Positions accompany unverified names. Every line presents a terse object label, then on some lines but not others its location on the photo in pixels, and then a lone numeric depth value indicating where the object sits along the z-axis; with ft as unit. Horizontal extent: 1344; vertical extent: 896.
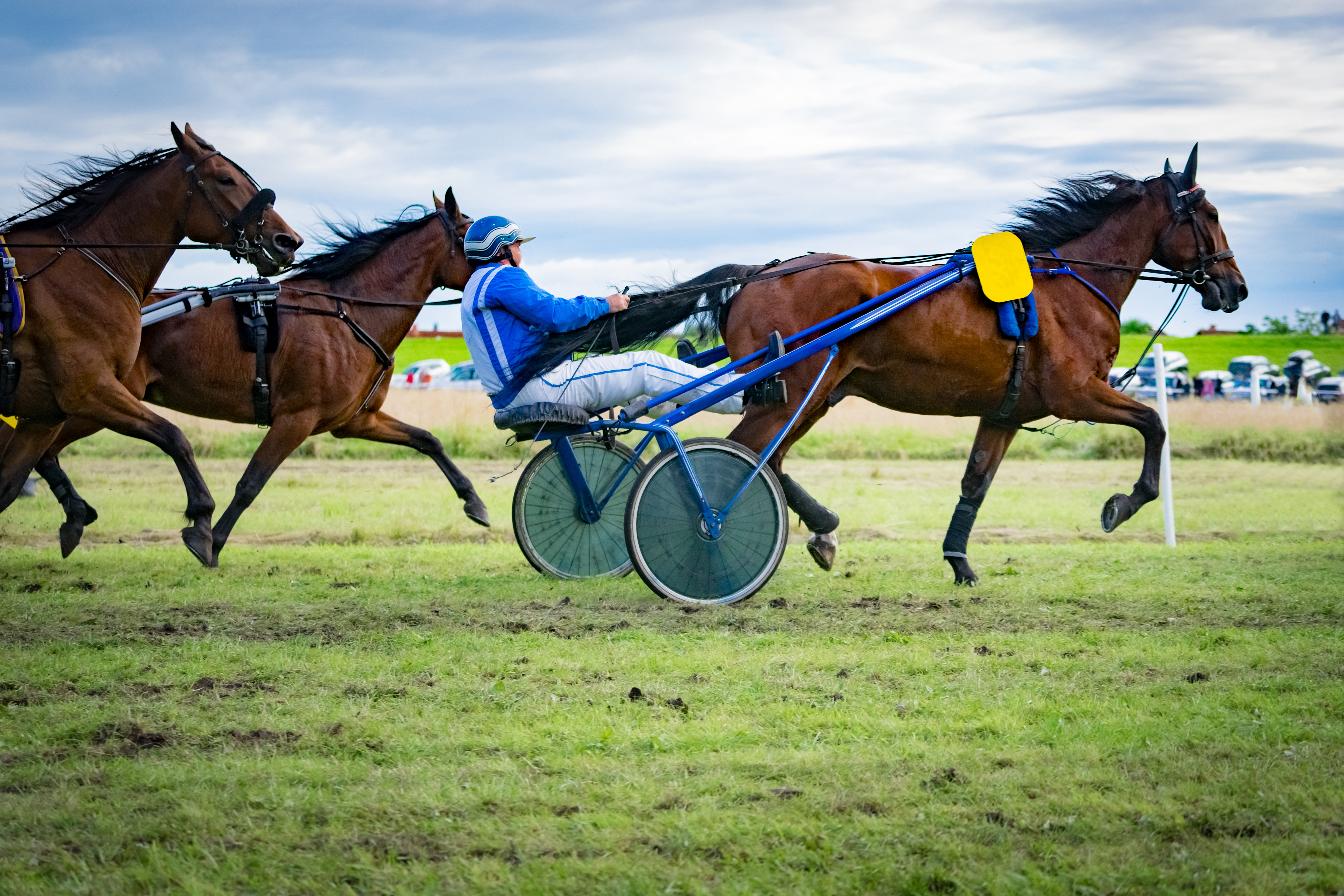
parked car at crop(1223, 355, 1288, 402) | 218.79
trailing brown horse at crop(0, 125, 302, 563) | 46.09
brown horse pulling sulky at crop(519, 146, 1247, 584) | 48.24
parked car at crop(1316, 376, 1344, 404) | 166.50
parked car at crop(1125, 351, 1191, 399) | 192.24
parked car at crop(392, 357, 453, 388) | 262.45
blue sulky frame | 45.01
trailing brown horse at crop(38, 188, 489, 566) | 53.42
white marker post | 65.36
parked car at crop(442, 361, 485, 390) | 270.87
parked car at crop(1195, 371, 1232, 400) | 230.27
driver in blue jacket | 45.70
